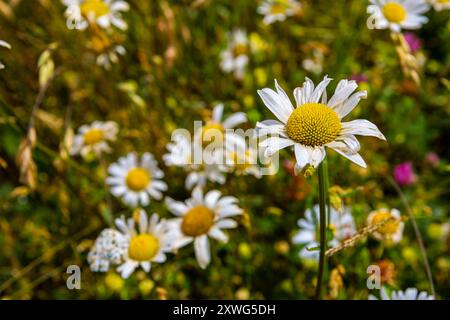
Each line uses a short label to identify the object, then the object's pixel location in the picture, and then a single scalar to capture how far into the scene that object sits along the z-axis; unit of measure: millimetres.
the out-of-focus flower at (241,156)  447
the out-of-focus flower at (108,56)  478
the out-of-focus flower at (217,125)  455
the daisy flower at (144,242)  412
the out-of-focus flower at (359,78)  516
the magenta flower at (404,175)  508
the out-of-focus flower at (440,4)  479
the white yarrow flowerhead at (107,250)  408
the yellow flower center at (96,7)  477
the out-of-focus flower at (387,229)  427
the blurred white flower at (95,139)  498
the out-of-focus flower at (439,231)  482
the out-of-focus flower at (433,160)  523
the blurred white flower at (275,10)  520
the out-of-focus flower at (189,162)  461
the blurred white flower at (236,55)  546
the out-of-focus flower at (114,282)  461
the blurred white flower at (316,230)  429
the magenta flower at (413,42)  553
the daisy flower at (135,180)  474
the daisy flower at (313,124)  345
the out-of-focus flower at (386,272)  416
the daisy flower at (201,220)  417
